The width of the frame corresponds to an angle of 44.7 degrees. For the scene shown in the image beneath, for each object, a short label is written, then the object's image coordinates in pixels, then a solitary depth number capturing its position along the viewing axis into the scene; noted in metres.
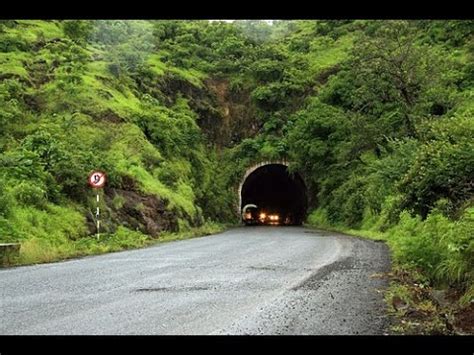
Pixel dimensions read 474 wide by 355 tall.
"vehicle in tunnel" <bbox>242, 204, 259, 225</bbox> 59.39
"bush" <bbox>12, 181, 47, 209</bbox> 15.55
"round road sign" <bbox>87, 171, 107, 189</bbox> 18.05
